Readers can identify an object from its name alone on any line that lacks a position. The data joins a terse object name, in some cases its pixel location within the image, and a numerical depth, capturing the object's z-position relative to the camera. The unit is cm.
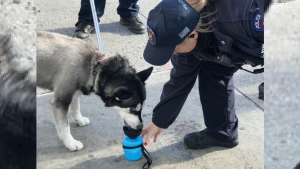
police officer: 202
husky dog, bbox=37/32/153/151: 291
